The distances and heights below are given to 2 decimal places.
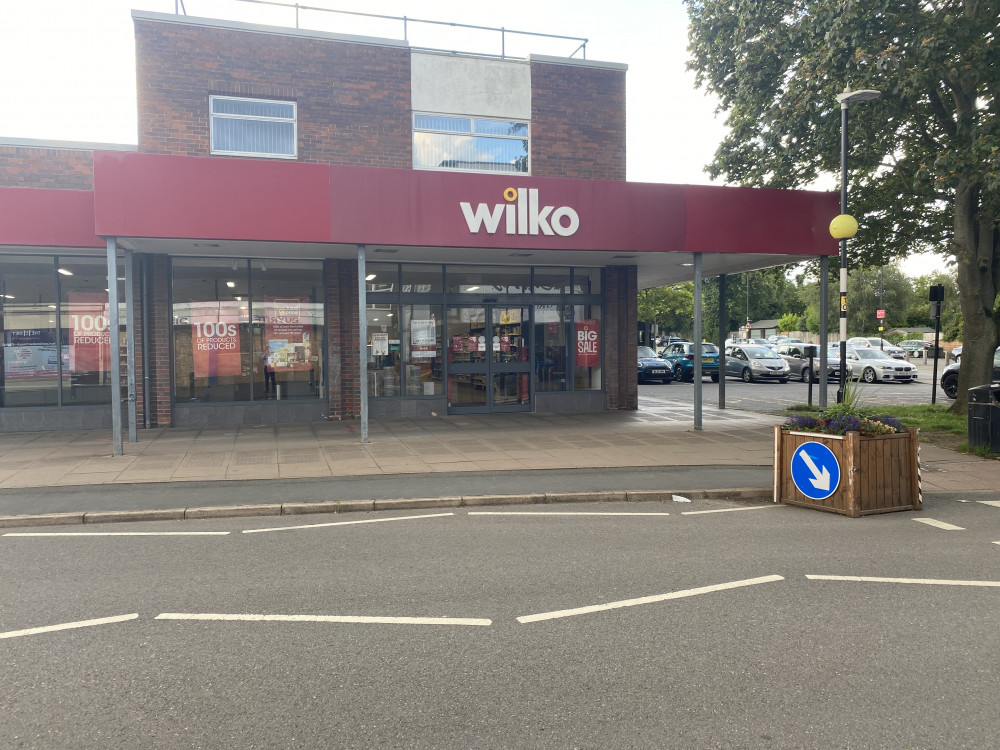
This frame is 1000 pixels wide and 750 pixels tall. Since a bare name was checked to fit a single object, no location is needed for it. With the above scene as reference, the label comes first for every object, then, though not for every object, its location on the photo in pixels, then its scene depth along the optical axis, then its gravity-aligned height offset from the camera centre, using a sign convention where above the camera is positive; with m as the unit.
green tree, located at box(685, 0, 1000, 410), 12.00 +4.42
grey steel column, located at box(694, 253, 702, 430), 13.61 +0.06
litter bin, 11.14 -1.19
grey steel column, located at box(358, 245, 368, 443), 11.58 +0.26
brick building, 11.80 +1.93
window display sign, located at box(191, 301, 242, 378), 14.56 +0.24
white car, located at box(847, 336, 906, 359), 43.09 -0.08
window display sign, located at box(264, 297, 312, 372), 14.91 +0.33
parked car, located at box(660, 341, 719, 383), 30.02 -0.67
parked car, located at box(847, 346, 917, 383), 28.95 -1.06
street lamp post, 10.84 +1.91
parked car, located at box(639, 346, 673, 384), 28.39 -0.97
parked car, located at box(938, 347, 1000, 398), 21.62 -1.19
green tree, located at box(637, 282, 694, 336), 61.25 +3.30
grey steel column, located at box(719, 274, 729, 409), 17.08 +0.31
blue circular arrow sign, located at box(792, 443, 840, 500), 7.94 -1.43
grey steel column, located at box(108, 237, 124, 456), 11.14 +0.03
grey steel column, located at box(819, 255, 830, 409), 13.16 +0.48
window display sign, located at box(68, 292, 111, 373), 14.43 +0.40
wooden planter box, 7.78 -1.44
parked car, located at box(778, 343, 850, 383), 29.09 -0.91
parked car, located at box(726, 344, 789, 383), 28.89 -0.80
